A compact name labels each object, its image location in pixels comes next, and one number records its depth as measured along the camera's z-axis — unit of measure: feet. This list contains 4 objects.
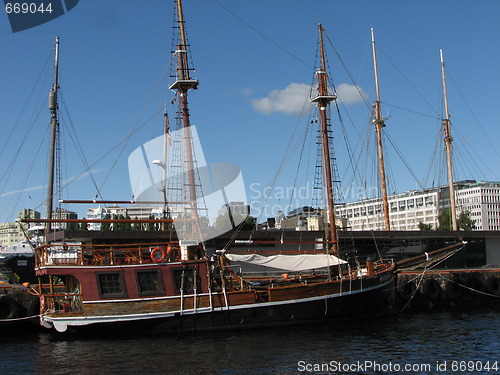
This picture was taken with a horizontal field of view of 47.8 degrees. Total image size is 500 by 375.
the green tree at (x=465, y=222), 381.32
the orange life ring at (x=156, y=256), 85.25
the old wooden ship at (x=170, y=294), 83.76
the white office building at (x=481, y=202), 596.99
